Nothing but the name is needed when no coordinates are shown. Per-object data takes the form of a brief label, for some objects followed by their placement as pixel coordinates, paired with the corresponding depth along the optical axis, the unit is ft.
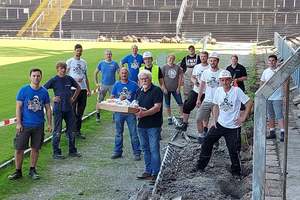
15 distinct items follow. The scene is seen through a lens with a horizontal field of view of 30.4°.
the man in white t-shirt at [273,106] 36.55
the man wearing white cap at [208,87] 35.27
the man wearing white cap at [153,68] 40.73
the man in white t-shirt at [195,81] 38.91
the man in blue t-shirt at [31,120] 29.37
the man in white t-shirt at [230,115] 28.73
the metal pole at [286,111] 17.75
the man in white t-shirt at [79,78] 39.68
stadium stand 191.42
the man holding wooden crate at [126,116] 34.24
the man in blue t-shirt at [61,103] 34.24
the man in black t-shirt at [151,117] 28.99
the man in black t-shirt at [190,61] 47.65
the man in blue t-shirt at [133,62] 46.09
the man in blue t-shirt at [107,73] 44.68
